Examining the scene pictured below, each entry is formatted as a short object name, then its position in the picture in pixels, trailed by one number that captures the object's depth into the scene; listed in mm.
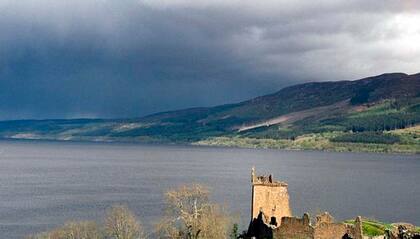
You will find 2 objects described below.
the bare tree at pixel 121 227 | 84188
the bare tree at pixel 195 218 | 78688
